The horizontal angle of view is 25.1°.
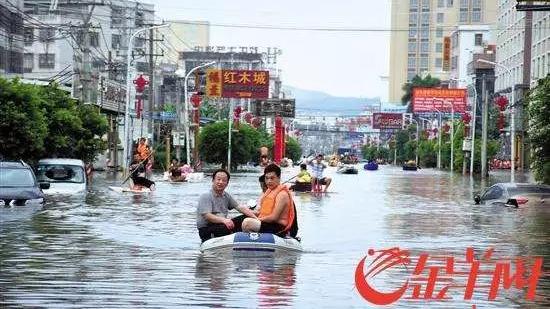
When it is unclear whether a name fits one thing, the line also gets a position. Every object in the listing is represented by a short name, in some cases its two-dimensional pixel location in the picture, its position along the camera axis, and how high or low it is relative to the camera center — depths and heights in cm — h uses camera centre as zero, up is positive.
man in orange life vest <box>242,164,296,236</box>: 1864 -102
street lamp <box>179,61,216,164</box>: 8000 +69
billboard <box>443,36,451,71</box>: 17495 +1358
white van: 3909 -121
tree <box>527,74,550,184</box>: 4828 +61
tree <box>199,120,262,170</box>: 9562 -36
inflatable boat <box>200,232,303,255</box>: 1850 -156
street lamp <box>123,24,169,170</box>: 6076 +63
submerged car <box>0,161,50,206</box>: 3077 -124
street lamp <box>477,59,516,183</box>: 6777 +22
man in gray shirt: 1892 -111
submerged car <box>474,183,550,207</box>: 3791 -160
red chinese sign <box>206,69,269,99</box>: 11256 +514
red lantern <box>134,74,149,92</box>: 6600 +299
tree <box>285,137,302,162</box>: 17238 -137
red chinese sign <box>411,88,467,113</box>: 14600 +516
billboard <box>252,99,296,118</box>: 13462 +365
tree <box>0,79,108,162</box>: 4416 +52
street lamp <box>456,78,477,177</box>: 10031 -56
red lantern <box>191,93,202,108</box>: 8506 +276
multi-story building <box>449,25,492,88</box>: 18325 +1493
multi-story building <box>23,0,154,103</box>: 8919 +782
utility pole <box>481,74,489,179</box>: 8744 +29
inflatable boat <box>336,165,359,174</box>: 9838 -230
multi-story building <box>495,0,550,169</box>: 10388 +892
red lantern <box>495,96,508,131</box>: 7294 +243
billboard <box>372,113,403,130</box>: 19238 +324
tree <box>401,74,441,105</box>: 19912 +925
